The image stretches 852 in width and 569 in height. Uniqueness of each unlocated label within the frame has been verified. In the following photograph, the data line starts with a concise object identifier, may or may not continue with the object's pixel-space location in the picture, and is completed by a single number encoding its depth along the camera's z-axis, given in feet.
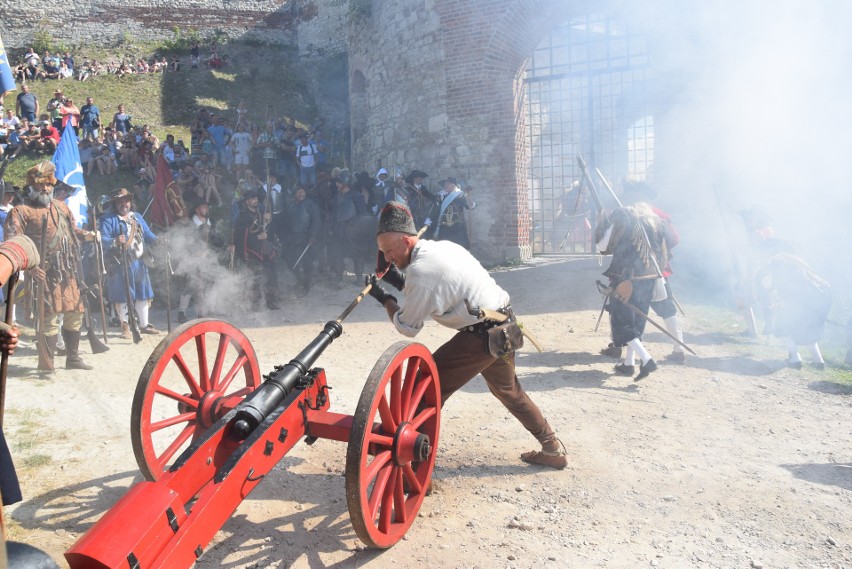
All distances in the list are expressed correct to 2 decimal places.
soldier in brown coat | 16.94
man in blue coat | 21.99
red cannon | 6.13
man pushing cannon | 9.33
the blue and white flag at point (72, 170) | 20.81
